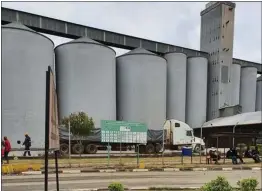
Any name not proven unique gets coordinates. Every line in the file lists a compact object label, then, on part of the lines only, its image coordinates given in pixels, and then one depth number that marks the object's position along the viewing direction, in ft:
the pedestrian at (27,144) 77.61
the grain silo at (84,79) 132.77
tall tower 175.32
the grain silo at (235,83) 186.26
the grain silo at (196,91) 175.32
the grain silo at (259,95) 214.59
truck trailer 94.84
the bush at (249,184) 22.22
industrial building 114.11
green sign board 64.39
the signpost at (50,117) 14.75
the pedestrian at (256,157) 75.77
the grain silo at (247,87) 202.69
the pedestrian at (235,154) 72.54
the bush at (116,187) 21.62
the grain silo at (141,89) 147.23
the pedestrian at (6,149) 58.59
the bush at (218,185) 20.77
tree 95.81
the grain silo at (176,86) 166.71
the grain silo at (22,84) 109.81
